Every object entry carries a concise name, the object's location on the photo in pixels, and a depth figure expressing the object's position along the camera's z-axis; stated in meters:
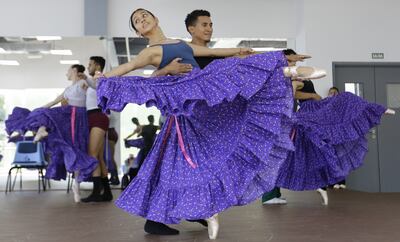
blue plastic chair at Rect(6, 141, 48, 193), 7.06
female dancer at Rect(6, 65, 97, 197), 4.99
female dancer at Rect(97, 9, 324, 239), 2.35
